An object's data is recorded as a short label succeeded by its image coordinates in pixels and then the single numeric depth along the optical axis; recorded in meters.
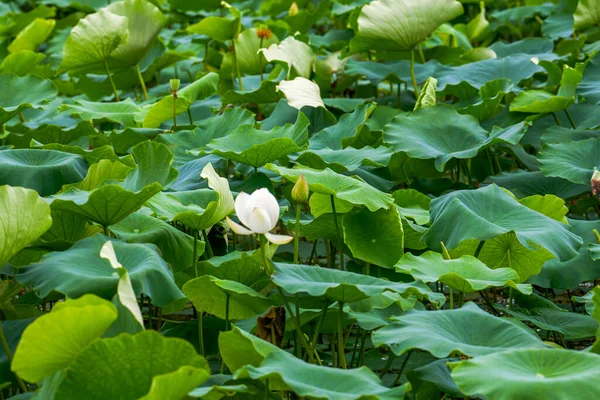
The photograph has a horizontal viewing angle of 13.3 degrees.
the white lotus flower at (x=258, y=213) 6.23
